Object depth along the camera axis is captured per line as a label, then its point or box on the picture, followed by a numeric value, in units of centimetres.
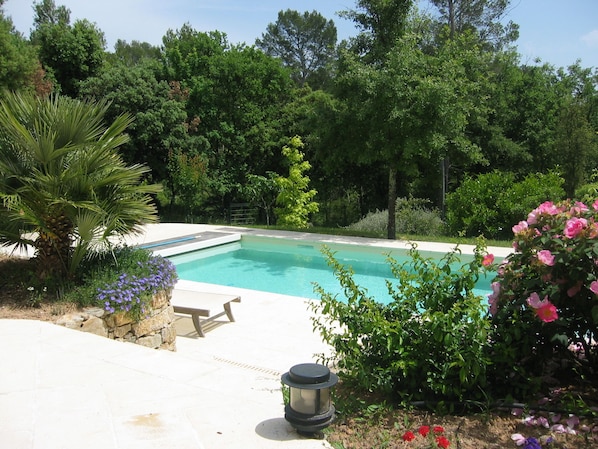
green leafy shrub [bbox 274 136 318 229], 1598
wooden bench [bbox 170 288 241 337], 632
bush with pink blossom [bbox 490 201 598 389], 283
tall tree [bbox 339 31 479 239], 1141
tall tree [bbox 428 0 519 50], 2509
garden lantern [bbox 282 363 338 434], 284
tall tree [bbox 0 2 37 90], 1474
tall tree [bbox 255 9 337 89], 3981
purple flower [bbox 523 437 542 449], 242
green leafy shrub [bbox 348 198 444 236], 1471
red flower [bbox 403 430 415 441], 266
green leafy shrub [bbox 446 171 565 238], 1311
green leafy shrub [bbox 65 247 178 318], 540
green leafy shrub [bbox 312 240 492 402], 298
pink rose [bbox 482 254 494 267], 316
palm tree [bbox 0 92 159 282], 542
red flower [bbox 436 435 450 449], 257
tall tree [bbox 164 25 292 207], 1964
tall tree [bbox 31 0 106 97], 1831
